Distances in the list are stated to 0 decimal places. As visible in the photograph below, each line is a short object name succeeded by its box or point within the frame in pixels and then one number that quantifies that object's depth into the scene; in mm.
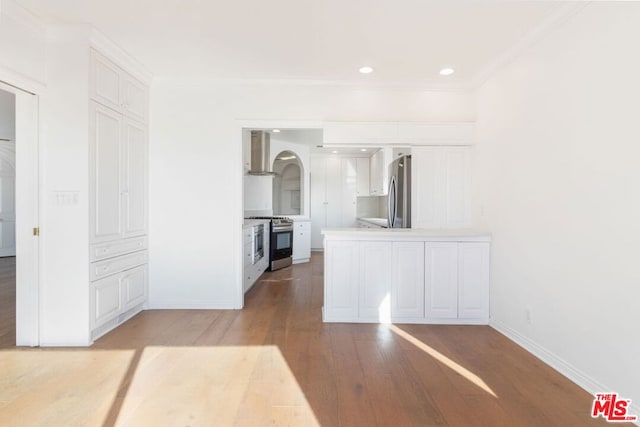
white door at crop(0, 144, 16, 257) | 6676
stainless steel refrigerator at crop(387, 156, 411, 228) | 3880
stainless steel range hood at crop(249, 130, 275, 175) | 6010
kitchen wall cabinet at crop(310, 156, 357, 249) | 7961
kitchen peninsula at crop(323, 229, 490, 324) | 3369
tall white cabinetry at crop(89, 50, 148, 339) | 2818
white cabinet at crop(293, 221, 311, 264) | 6688
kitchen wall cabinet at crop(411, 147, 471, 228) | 3805
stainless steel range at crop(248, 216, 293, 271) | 5855
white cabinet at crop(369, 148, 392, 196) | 4164
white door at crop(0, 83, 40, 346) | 2656
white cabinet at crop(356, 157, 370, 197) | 6234
